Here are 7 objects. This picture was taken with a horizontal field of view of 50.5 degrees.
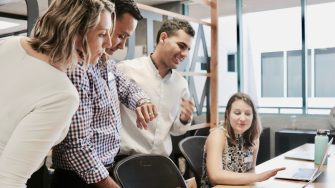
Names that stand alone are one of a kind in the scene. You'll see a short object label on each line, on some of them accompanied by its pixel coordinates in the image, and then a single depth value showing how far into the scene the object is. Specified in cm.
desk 174
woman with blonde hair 79
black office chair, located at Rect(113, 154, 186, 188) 156
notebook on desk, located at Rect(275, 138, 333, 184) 183
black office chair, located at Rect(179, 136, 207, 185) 225
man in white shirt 212
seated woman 193
